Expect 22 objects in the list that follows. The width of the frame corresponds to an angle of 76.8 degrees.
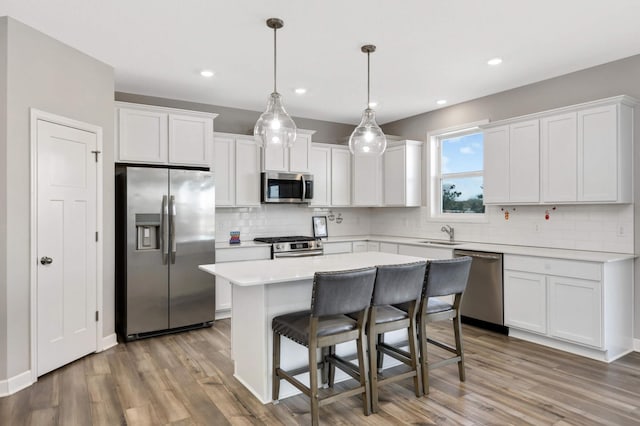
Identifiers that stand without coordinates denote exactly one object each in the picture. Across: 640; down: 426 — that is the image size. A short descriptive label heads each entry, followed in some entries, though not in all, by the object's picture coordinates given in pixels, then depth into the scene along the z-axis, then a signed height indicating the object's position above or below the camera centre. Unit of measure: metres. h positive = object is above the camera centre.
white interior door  3.26 -0.25
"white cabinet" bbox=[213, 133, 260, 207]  5.13 +0.59
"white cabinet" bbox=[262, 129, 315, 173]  5.41 +0.81
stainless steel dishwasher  4.28 -0.86
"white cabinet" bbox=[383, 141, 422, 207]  5.85 +0.61
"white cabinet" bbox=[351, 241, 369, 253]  5.97 -0.46
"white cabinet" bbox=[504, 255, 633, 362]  3.52 -0.83
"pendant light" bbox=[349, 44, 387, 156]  3.35 +0.65
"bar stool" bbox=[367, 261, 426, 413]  2.66 -0.69
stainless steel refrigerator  4.13 -0.36
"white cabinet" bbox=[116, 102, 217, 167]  4.30 +0.90
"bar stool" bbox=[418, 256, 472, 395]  2.91 -0.64
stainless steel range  5.23 -0.41
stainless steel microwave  5.42 +0.38
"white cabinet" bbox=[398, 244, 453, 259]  4.84 -0.46
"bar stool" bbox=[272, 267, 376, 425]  2.40 -0.69
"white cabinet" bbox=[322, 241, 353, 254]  5.74 -0.46
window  5.30 +0.57
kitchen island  2.76 -0.66
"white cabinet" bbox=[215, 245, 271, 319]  4.86 -0.55
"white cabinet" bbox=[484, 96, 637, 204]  3.66 +0.59
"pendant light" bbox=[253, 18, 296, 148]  2.99 +0.68
